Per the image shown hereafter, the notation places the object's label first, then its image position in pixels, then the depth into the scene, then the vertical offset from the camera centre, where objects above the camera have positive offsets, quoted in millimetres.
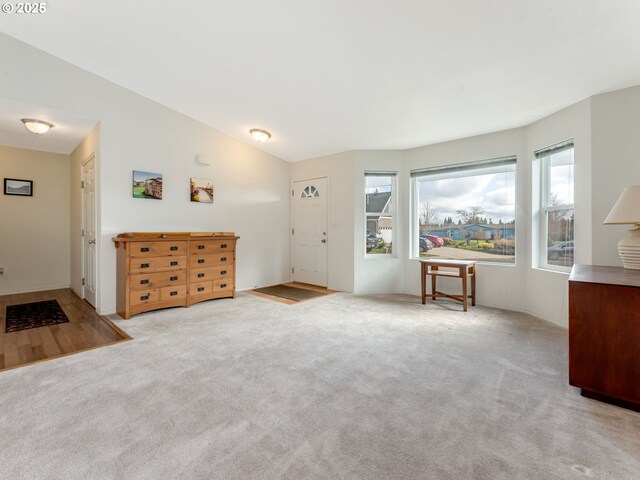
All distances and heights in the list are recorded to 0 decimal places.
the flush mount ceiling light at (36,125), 3705 +1437
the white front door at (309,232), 5707 +127
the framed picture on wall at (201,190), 4707 +784
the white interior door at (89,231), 4102 +111
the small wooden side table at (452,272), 3979 -500
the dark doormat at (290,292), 4840 -949
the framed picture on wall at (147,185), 4086 +758
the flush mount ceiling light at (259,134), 4766 +1695
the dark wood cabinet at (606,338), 1813 -641
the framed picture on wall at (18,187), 4836 +858
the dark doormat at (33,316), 3365 -971
